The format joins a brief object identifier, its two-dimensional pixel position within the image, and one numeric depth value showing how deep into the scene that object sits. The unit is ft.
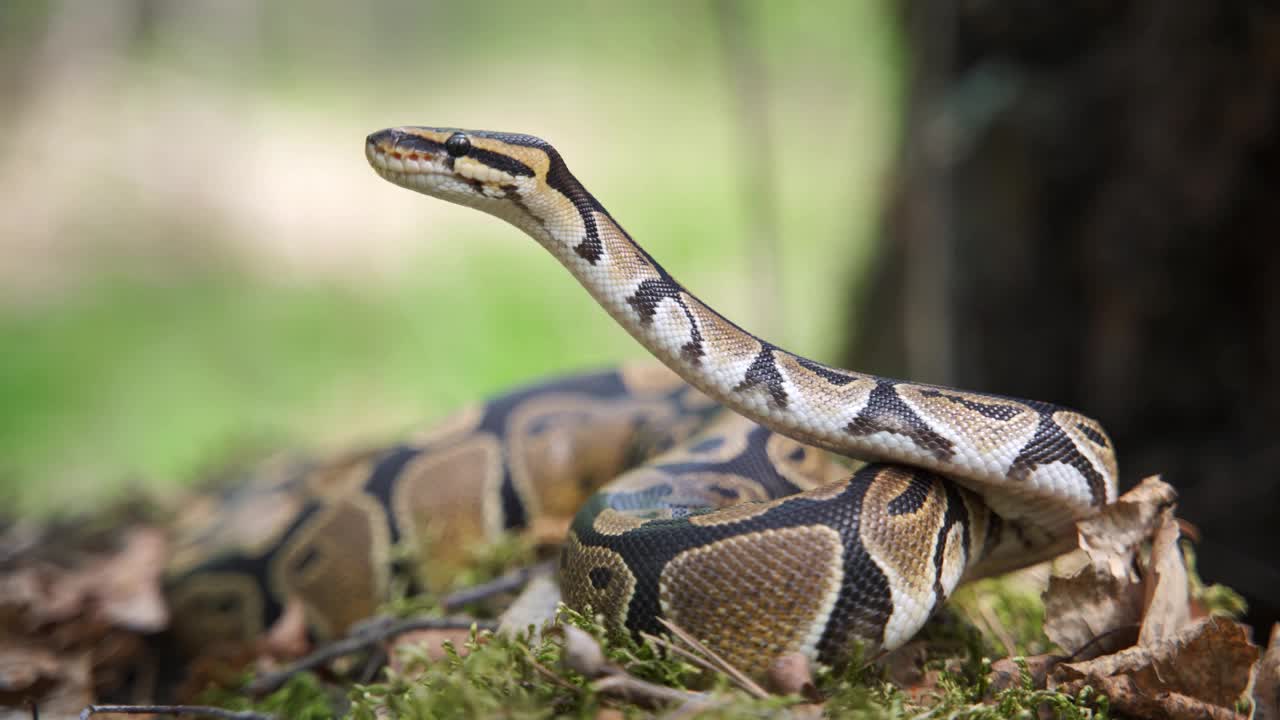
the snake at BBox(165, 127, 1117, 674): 7.86
